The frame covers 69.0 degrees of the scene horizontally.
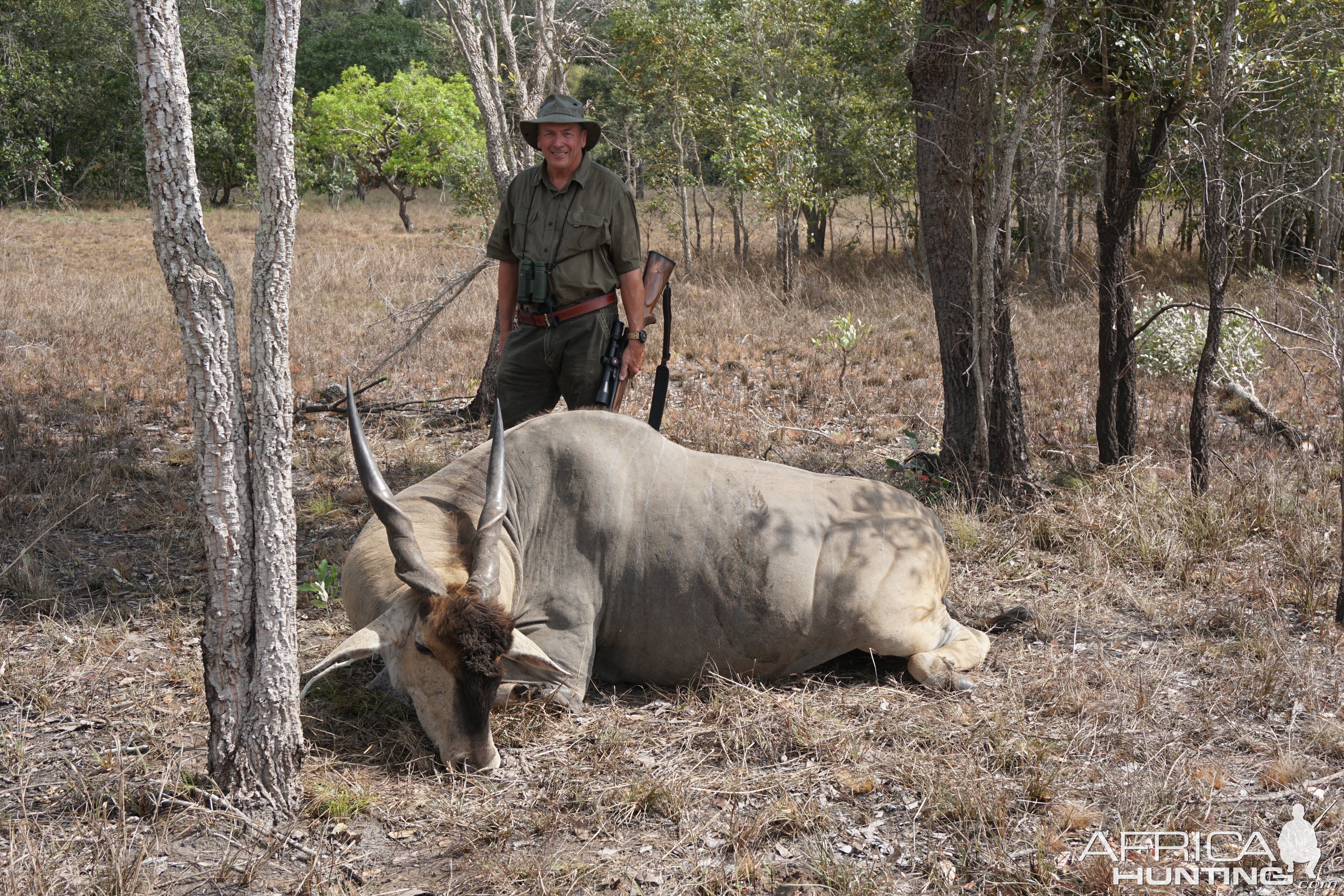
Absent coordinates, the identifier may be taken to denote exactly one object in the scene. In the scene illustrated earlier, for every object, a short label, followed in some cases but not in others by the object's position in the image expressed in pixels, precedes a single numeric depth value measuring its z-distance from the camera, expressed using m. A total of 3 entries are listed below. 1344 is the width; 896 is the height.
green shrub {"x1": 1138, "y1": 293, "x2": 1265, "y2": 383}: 9.48
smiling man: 5.55
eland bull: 4.11
